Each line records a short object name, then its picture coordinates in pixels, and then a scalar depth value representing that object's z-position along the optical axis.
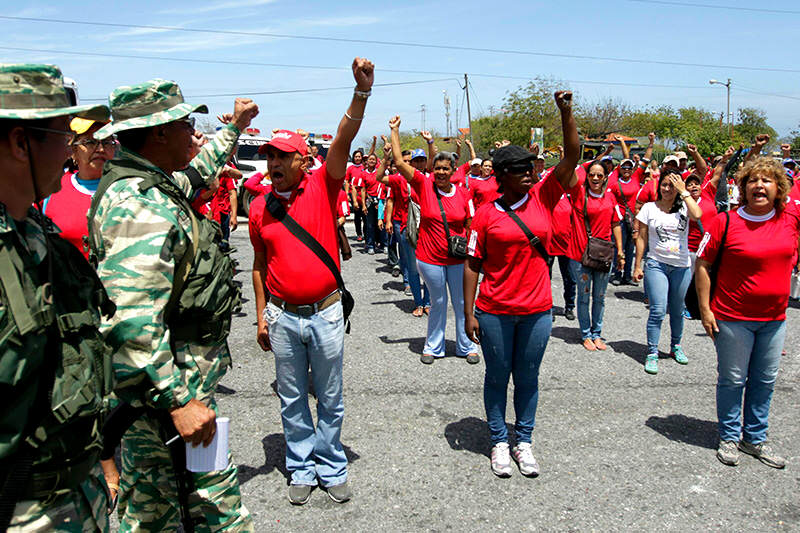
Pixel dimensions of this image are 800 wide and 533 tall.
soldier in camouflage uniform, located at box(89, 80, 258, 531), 2.11
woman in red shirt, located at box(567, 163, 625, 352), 6.65
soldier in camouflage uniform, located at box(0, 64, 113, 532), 1.50
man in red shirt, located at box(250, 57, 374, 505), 3.41
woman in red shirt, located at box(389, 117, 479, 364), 6.14
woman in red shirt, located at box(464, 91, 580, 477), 3.78
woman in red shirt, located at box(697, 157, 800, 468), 3.89
